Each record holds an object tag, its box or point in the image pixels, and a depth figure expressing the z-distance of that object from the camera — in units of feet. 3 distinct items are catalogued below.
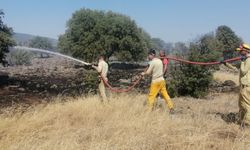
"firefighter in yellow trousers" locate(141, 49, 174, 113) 21.41
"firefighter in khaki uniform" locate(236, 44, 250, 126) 18.40
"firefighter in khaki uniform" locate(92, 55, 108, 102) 25.59
